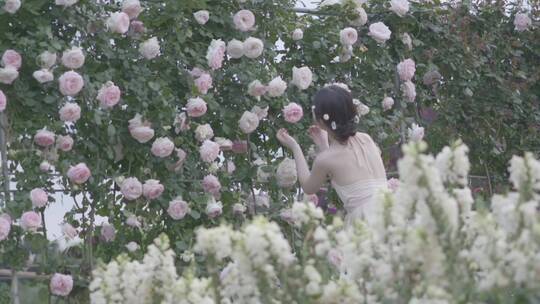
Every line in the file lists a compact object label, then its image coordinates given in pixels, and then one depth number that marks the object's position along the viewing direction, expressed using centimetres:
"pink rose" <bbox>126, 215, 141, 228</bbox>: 652
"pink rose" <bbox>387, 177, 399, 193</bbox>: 738
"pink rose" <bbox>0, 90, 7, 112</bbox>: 601
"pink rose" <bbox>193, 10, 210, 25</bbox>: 684
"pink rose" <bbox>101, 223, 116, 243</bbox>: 654
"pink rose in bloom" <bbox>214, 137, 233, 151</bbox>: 686
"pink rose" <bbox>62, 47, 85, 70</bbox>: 619
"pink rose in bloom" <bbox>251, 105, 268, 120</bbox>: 698
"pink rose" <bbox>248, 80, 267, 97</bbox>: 693
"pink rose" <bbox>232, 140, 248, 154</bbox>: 710
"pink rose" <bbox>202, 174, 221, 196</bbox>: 671
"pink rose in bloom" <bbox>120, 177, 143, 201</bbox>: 637
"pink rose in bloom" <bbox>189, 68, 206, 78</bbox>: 681
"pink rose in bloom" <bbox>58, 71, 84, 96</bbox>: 614
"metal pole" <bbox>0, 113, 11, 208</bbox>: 629
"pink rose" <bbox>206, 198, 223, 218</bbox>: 662
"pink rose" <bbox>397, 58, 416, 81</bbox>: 799
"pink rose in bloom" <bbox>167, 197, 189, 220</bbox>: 652
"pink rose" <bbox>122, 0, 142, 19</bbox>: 653
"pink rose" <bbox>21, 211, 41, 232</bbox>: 608
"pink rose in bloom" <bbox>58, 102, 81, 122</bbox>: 614
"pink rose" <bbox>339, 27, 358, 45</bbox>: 750
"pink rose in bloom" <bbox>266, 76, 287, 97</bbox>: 693
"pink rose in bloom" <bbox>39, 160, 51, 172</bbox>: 629
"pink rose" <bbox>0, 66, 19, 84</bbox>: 606
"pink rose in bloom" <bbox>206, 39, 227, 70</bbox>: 672
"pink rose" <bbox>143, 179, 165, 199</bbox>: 641
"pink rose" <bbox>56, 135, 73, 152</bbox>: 626
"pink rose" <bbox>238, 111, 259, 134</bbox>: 688
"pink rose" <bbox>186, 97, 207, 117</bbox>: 658
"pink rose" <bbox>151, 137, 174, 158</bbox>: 648
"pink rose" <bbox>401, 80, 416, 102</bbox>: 807
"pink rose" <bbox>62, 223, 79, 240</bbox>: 637
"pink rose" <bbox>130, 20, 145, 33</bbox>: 669
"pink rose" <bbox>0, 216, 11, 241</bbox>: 598
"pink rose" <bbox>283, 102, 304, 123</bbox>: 698
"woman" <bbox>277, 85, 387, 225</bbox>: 626
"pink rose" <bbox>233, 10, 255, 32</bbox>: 701
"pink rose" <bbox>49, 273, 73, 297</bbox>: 616
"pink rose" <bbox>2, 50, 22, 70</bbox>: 610
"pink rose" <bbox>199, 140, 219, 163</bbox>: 663
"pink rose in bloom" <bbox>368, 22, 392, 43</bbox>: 777
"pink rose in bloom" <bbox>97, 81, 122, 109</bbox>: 625
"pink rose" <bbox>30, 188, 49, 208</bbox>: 613
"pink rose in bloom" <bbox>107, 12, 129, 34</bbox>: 638
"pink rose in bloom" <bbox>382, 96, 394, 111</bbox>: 787
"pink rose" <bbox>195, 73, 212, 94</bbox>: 667
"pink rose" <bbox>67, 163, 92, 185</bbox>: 614
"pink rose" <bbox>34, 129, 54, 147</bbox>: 615
